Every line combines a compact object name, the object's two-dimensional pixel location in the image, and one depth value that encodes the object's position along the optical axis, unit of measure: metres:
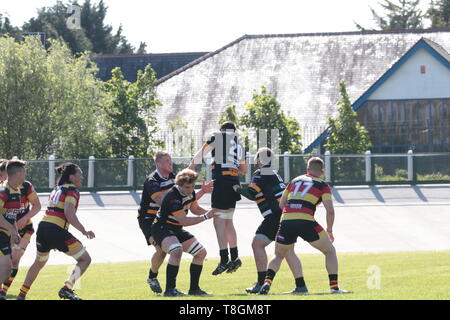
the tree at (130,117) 43.56
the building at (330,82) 51.94
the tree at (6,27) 81.50
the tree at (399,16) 99.69
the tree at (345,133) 43.94
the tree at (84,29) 83.69
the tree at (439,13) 90.44
